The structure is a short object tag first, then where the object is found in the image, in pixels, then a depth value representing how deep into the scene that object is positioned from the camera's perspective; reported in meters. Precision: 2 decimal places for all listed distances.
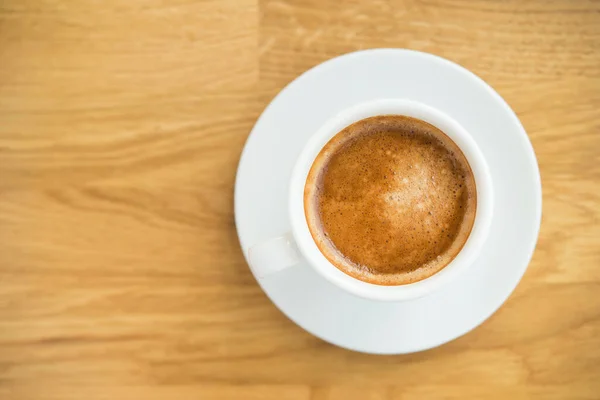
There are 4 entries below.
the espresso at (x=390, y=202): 0.45
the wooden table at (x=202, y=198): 0.48
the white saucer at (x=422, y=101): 0.45
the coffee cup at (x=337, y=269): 0.42
